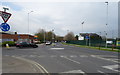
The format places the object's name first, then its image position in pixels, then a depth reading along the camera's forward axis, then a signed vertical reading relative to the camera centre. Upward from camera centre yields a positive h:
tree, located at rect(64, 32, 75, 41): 73.78 +1.58
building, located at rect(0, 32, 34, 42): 37.34 +0.49
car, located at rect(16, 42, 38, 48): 19.16 -1.66
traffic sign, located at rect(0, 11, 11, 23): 4.07 +1.15
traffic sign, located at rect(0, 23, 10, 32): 4.00 +0.55
